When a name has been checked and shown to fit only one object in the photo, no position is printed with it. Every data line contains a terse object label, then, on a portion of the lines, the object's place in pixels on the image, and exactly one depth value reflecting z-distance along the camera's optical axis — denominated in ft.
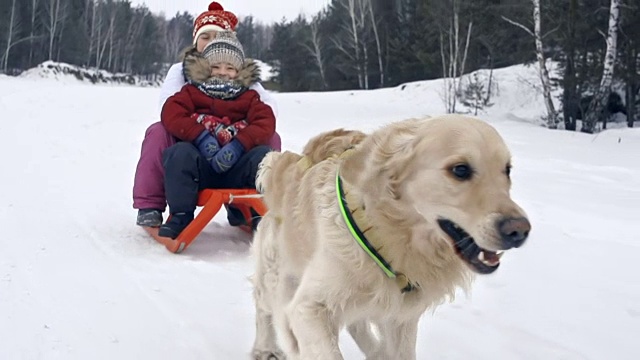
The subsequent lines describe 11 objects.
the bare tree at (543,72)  47.93
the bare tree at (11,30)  120.95
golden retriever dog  5.68
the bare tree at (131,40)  156.35
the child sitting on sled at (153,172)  13.64
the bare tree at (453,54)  62.69
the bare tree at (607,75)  44.93
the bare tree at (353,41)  102.53
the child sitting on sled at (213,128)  13.06
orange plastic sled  12.84
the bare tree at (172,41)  189.67
